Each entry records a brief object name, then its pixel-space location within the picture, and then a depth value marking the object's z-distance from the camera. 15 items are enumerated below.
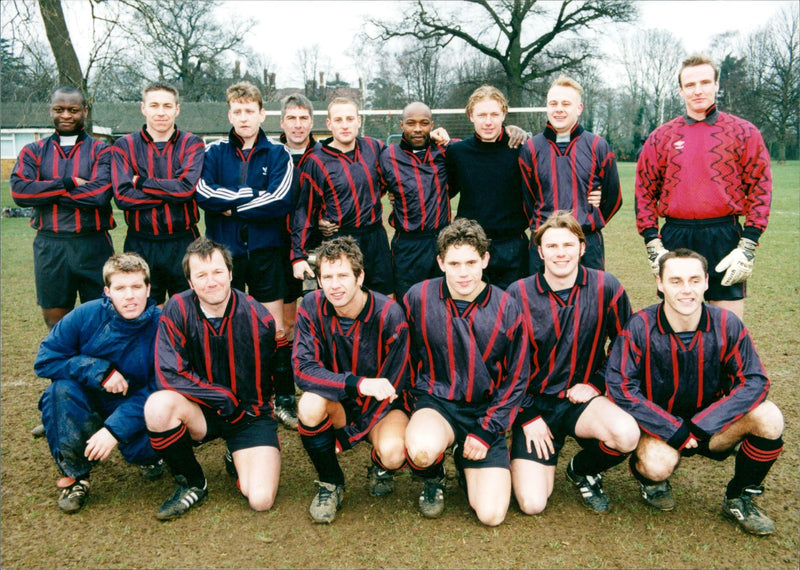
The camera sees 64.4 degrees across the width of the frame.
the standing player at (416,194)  4.32
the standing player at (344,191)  4.24
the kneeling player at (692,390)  2.90
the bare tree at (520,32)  29.22
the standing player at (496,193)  4.22
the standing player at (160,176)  4.09
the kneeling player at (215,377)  3.16
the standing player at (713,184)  3.58
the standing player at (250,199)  4.10
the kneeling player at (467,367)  3.12
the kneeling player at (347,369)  3.12
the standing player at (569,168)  4.00
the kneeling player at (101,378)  3.23
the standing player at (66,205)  4.18
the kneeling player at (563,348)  3.22
